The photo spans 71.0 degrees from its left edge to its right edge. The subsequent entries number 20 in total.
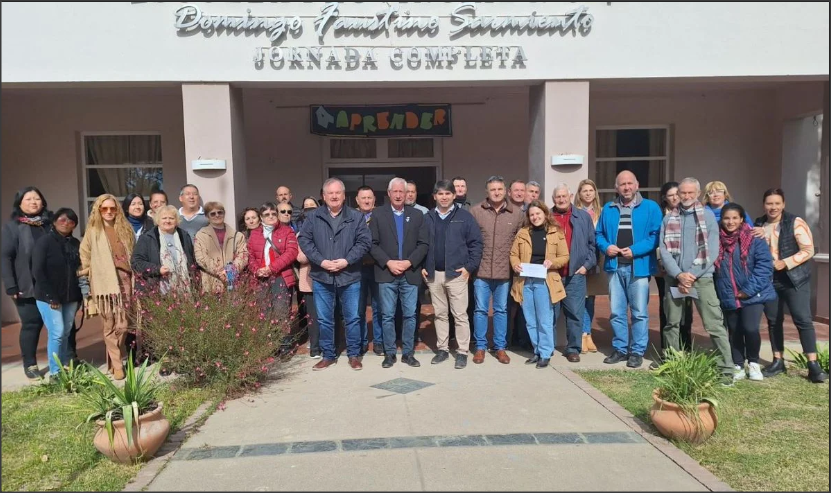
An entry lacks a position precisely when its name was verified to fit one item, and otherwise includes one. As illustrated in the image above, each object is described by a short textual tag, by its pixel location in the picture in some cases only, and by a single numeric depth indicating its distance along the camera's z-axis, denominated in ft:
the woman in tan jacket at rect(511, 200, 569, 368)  19.54
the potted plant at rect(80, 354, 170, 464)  12.64
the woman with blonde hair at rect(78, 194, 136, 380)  18.81
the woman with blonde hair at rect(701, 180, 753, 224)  19.80
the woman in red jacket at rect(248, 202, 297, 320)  20.71
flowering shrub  16.90
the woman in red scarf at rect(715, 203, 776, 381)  17.72
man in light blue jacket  19.51
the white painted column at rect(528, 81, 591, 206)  23.86
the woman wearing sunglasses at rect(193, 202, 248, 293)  19.10
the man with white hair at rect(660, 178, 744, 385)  18.04
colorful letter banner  33.53
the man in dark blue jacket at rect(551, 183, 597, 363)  20.01
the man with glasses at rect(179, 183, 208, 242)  20.97
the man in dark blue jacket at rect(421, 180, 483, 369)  19.84
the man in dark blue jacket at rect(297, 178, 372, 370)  19.58
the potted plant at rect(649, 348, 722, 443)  13.35
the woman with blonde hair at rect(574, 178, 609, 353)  21.47
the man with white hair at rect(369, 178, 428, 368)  19.80
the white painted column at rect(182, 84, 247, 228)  23.16
